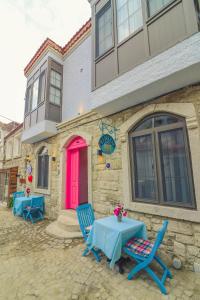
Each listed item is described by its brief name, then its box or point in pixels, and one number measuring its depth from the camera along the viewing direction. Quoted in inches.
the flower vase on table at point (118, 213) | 125.7
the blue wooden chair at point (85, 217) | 145.7
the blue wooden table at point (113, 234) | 102.8
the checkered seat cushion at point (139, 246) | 101.1
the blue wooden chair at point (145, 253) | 91.2
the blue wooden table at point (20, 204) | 246.6
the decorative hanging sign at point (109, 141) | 154.9
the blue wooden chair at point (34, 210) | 244.6
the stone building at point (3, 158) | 430.8
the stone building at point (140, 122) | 115.7
